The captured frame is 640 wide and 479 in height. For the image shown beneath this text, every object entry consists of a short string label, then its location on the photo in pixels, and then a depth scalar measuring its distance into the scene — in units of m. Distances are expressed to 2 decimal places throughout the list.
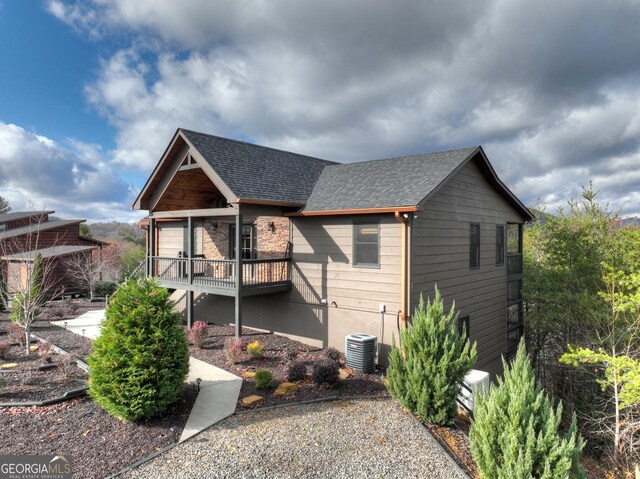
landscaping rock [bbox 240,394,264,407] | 7.32
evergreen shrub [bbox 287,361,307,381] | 8.45
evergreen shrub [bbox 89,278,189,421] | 6.25
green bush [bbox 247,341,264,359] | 10.07
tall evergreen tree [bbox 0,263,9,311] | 17.30
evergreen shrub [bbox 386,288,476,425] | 6.55
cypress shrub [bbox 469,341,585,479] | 4.39
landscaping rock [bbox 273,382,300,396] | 7.80
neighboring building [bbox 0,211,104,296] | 23.56
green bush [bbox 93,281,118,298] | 23.73
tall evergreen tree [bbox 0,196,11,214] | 51.91
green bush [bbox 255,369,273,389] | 7.90
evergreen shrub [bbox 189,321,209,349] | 11.02
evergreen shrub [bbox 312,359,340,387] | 8.17
